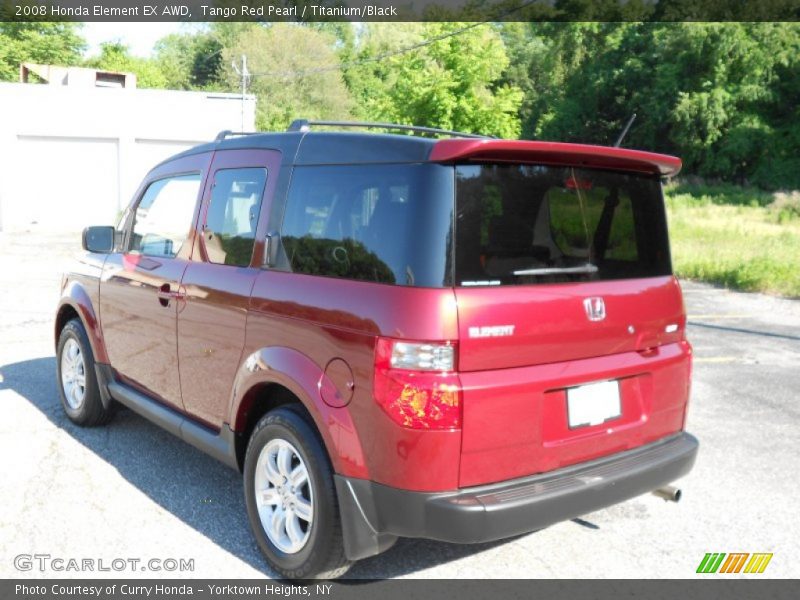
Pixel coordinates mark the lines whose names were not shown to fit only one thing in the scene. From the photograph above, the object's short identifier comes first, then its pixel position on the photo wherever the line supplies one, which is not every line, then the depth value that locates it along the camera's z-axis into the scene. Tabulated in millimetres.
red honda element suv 2770
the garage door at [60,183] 27594
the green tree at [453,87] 32431
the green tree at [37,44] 54125
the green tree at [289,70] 58844
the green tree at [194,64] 69312
